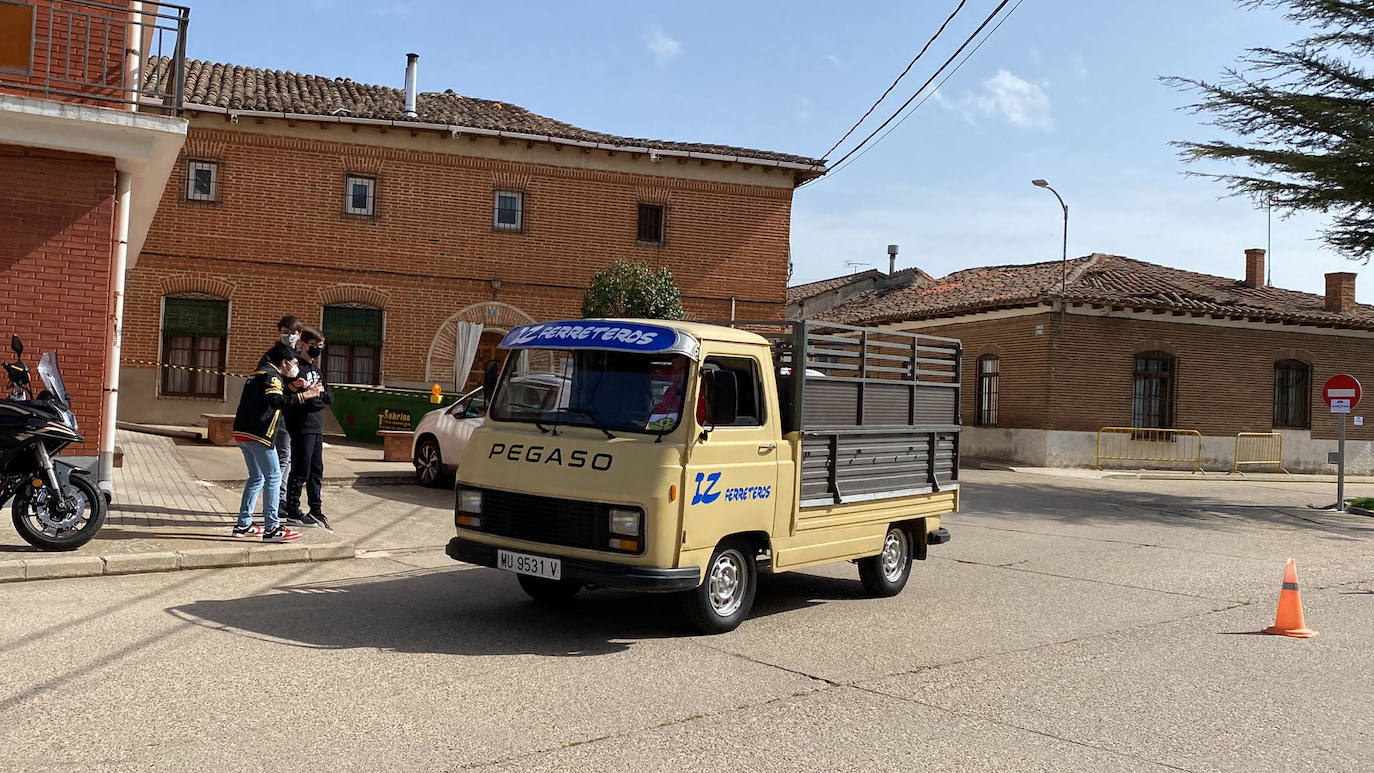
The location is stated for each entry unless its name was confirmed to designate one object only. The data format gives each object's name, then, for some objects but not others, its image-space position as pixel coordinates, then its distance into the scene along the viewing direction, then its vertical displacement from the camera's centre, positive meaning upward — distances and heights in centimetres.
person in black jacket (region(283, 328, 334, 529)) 1059 -37
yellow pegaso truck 668 -30
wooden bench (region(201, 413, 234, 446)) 1945 -57
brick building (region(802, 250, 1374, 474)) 2856 +211
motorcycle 853 -70
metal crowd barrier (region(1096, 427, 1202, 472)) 2877 -32
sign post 2015 +84
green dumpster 2003 -10
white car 1521 -43
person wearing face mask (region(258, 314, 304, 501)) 1020 +52
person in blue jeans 961 -36
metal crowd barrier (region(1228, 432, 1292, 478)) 3077 -31
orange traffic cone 791 -123
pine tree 1952 +556
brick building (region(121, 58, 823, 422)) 2322 +401
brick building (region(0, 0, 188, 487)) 1062 +215
